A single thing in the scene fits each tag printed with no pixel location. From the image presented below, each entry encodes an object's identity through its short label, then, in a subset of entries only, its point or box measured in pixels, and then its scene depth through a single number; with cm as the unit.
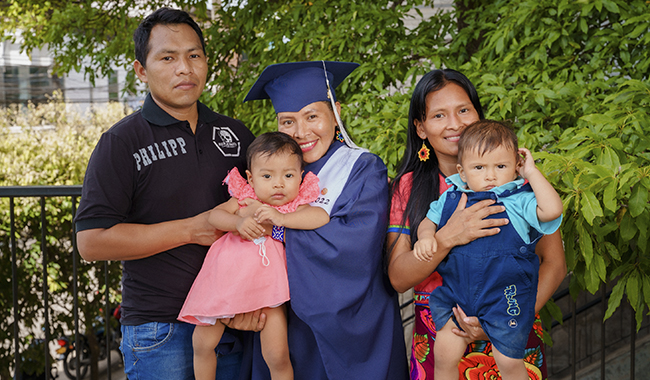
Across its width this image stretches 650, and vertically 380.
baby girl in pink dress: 180
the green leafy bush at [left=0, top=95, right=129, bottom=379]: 570
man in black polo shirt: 180
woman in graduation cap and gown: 175
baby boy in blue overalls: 161
